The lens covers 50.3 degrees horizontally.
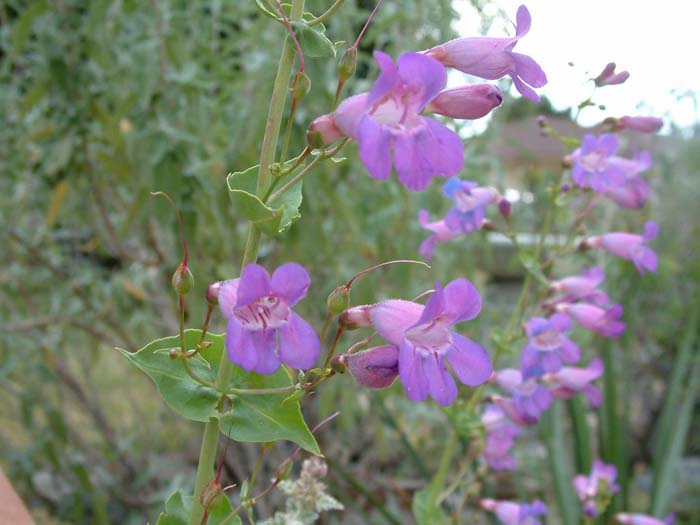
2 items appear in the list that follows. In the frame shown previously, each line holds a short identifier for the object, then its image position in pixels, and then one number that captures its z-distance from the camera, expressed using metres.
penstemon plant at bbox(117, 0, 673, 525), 0.15
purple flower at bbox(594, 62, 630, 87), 0.28
